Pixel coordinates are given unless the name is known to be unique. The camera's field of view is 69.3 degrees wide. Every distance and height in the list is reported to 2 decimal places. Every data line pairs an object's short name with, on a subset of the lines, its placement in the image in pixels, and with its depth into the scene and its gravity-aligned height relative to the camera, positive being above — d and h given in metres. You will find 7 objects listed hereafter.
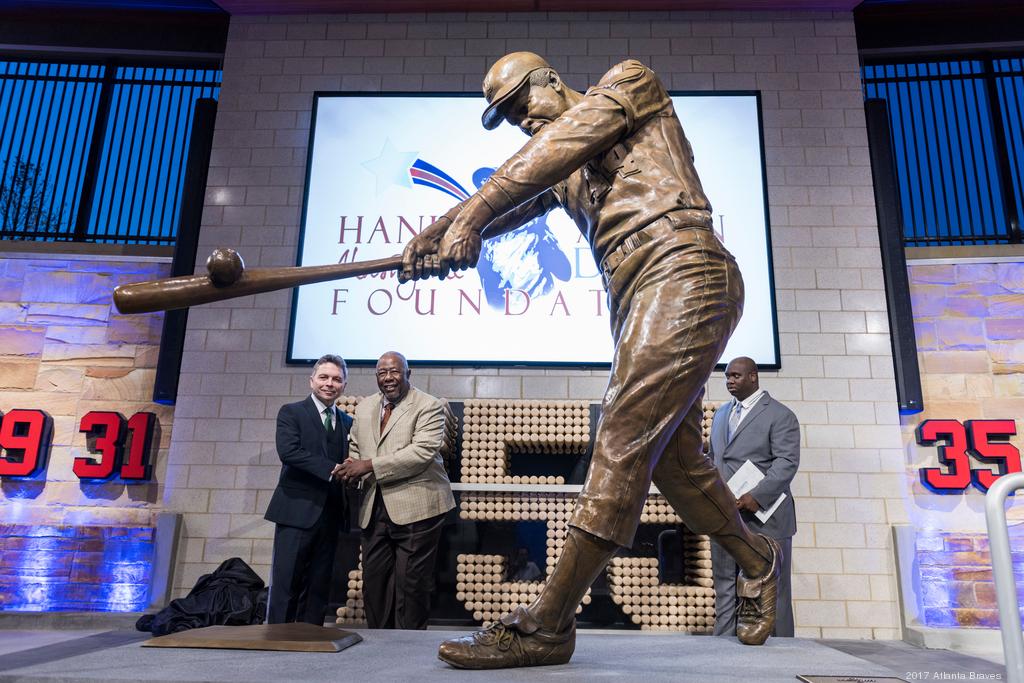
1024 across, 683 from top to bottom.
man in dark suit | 4.50 -0.01
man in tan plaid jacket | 4.38 -0.01
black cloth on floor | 4.94 -0.69
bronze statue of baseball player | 2.08 +0.66
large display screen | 6.40 +2.32
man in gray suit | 4.63 +0.35
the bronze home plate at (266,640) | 2.25 -0.42
